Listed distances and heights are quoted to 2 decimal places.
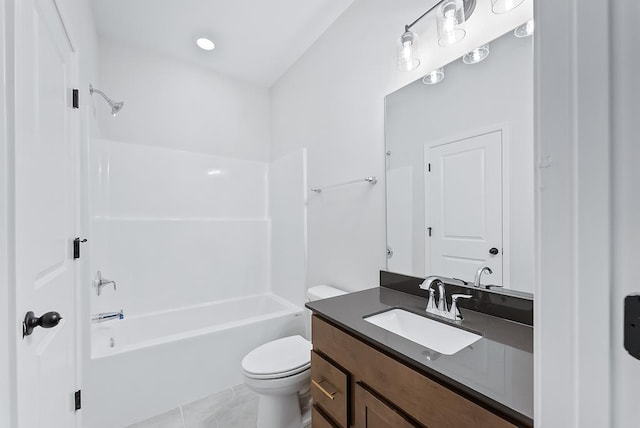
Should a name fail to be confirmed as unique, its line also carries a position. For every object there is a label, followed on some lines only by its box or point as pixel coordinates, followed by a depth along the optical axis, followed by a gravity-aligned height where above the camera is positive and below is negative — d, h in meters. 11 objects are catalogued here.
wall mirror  1.08 +0.20
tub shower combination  1.73 -0.60
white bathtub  1.63 -0.99
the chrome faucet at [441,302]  1.14 -0.39
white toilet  1.44 -0.88
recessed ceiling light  2.27 +1.43
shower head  1.95 +0.77
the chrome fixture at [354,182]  1.72 +0.21
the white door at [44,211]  0.75 +0.01
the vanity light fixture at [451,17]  1.21 +0.87
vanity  0.68 -0.46
